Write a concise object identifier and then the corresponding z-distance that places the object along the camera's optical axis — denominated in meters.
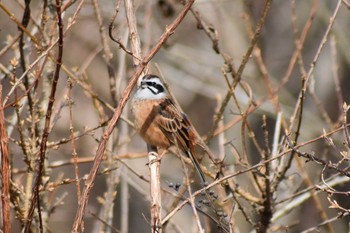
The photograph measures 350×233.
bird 10.80
